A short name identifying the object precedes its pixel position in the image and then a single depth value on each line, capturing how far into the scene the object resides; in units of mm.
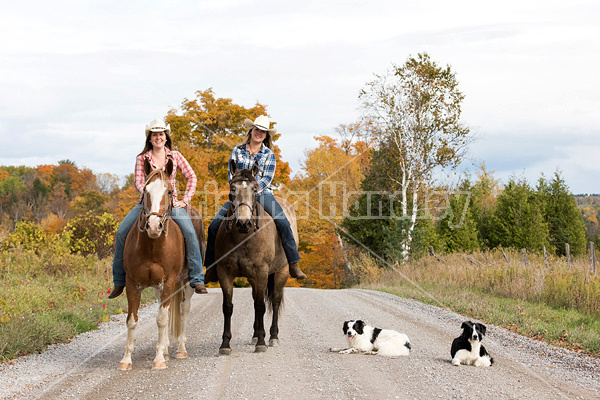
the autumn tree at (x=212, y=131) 27828
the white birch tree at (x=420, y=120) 32375
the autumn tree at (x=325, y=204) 43056
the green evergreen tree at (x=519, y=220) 37250
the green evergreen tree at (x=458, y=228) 38875
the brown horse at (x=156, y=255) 6699
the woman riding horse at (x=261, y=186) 8477
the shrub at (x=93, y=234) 22062
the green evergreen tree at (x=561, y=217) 38406
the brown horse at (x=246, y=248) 7688
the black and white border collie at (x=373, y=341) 7848
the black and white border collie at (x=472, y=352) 7145
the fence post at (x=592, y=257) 15948
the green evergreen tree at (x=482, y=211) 42625
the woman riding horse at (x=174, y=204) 7477
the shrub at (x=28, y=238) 18016
